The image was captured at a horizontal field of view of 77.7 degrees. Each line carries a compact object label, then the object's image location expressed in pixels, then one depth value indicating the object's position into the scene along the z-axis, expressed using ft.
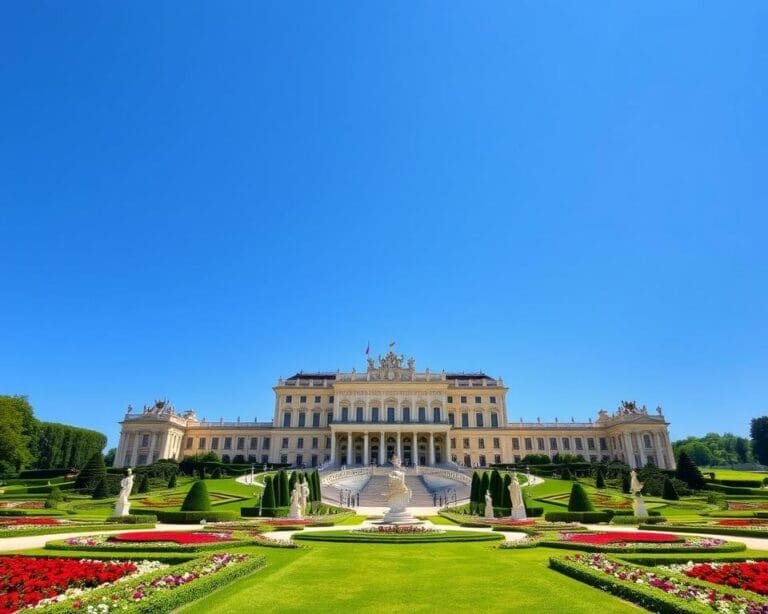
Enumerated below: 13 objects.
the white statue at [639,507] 78.52
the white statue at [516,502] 80.16
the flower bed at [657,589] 22.71
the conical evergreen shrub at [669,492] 115.65
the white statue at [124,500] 76.95
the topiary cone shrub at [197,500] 80.96
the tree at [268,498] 90.74
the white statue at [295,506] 84.33
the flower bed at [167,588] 22.35
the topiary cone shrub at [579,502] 81.51
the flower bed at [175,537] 47.62
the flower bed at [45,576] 25.38
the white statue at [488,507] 90.84
